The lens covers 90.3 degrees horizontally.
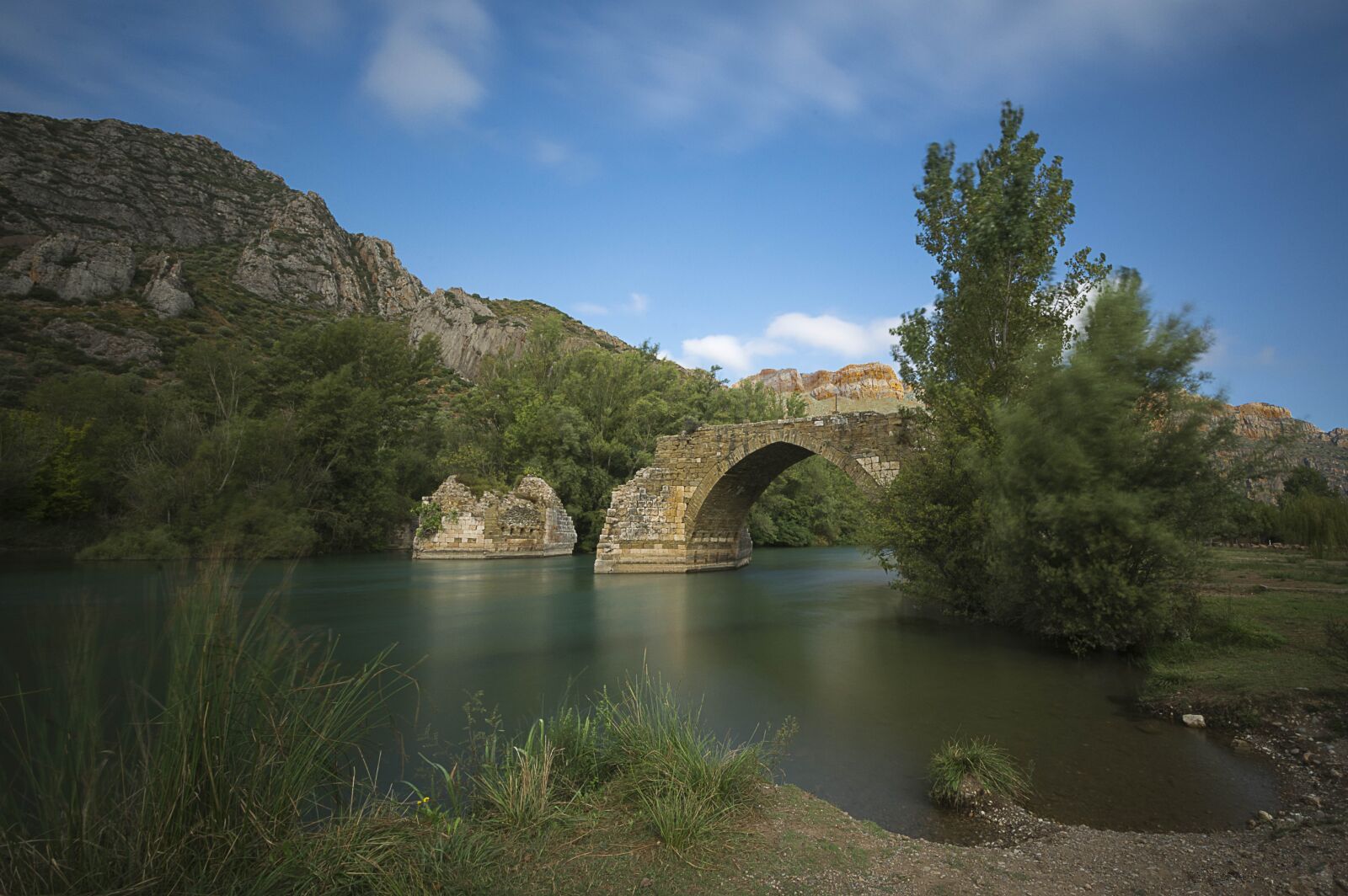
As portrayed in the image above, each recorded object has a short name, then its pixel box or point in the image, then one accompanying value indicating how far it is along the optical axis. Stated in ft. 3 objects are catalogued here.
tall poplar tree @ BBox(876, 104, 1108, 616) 34.32
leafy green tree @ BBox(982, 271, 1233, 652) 23.15
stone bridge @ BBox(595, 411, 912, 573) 62.18
